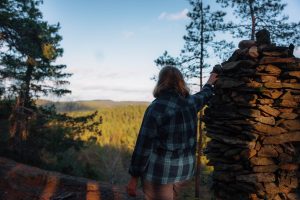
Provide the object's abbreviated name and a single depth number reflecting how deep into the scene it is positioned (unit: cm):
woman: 332
